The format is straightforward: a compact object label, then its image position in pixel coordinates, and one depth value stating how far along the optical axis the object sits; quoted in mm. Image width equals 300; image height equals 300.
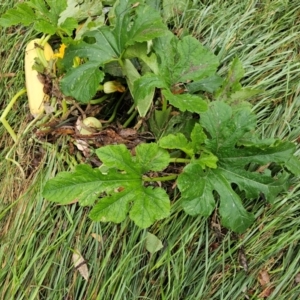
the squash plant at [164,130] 1694
